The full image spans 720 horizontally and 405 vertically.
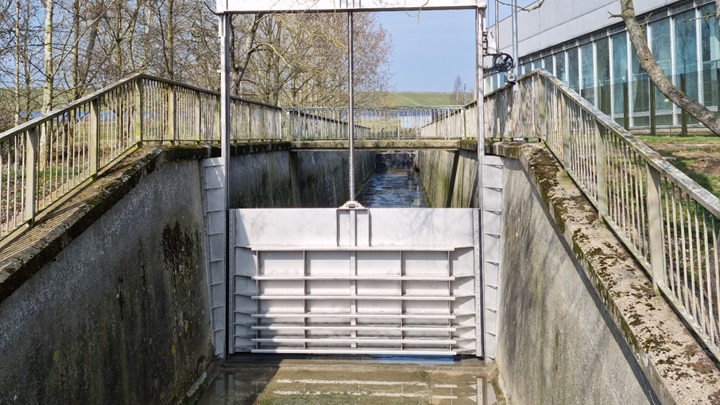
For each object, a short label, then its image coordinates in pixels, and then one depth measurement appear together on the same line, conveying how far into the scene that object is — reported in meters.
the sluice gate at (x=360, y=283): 9.29
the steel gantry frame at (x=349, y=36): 9.34
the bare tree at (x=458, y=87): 121.36
